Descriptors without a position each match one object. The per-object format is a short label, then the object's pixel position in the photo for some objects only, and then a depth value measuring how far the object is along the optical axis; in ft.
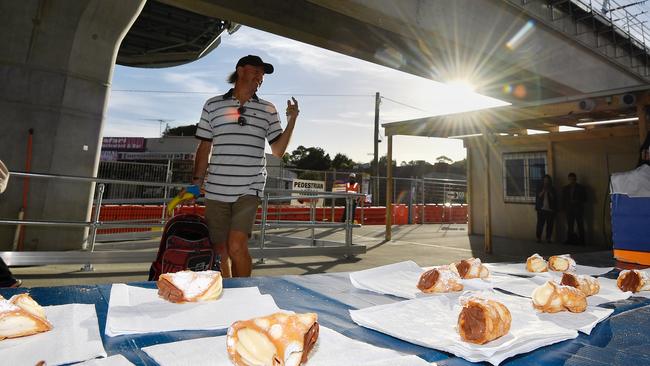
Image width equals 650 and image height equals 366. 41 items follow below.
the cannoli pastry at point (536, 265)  7.00
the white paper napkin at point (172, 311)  3.54
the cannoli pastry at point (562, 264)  7.00
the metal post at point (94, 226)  15.79
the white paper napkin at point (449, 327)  3.17
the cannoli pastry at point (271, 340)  2.68
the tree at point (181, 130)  184.65
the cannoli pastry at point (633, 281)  5.66
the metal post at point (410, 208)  55.21
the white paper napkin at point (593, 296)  5.18
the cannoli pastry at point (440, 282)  5.25
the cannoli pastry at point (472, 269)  6.25
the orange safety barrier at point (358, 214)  37.68
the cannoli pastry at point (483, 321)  3.29
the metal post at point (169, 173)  43.10
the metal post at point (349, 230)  22.46
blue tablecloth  3.13
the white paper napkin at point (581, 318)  3.89
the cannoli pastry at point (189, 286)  4.34
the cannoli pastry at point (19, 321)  3.05
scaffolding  38.22
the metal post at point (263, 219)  19.35
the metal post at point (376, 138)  87.89
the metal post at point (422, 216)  56.87
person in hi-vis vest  42.24
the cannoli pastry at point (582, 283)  5.17
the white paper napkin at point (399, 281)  5.33
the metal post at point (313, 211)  25.16
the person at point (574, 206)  31.24
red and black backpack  7.43
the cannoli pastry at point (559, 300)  4.37
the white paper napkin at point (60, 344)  2.73
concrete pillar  19.35
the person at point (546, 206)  32.30
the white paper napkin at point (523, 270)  6.87
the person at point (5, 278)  6.94
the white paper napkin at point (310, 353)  2.81
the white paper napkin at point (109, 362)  2.61
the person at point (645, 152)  15.74
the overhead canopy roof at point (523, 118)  21.59
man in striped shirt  9.25
